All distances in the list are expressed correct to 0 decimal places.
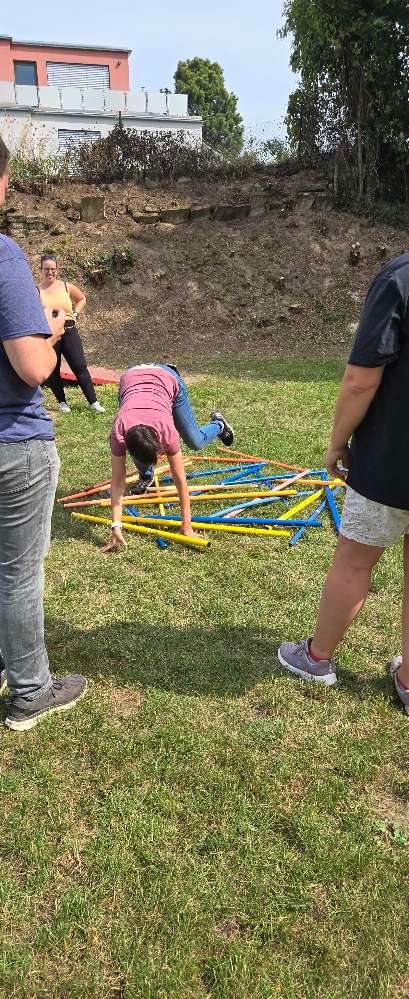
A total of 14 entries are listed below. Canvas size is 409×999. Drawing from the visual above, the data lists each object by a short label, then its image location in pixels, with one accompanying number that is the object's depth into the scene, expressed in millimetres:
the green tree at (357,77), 13945
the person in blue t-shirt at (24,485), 2215
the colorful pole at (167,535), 4562
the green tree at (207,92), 57156
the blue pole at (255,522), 4891
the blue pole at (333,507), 4951
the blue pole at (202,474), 5881
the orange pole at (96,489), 5391
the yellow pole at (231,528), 4777
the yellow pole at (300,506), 5043
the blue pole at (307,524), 4689
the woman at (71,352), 7291
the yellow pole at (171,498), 5262
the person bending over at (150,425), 3980
